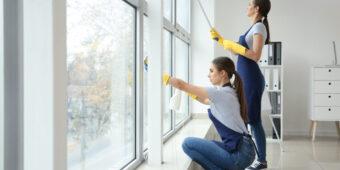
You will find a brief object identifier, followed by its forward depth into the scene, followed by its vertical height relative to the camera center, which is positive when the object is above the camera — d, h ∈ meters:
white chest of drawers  4.13 -0.10
